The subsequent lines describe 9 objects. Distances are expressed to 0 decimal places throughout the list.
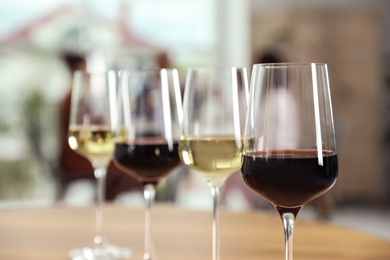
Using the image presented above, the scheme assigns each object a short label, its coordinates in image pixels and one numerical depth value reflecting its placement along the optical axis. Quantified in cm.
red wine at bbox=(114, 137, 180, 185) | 127
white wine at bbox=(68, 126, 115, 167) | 139
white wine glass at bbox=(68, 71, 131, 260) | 136
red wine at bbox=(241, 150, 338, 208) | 104
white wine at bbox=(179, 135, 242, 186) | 116
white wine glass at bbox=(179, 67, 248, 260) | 116
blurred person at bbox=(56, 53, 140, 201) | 404
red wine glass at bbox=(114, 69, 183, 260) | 125
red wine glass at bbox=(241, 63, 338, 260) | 103
